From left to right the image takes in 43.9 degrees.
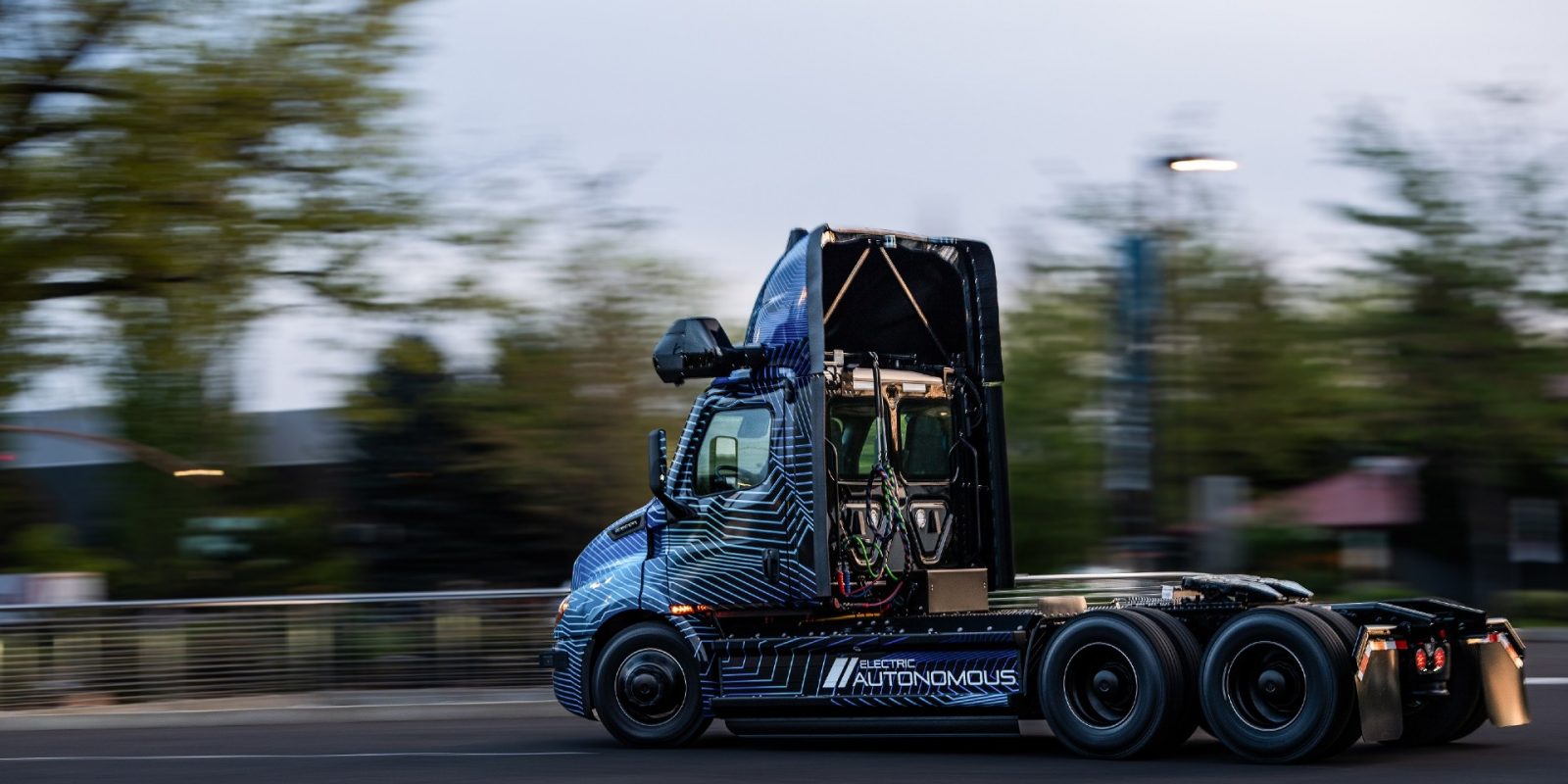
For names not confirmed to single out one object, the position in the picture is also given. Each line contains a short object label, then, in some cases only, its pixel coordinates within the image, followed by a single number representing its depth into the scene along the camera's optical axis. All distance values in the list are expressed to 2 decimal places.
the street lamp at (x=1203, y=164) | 19.25
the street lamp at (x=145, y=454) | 23.55
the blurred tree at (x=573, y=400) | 34.53
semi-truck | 11.50
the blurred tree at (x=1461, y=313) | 36.94
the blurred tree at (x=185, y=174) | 20.38
